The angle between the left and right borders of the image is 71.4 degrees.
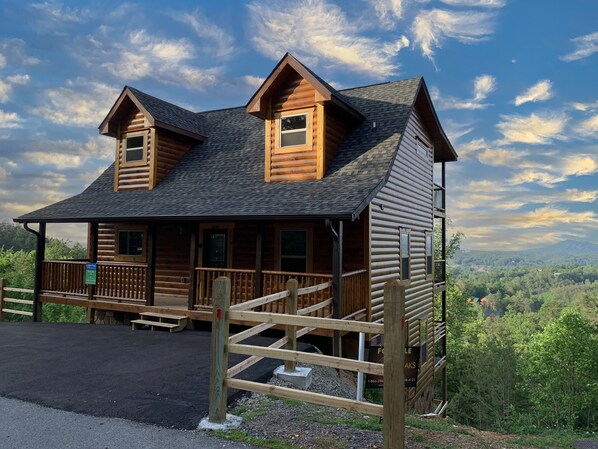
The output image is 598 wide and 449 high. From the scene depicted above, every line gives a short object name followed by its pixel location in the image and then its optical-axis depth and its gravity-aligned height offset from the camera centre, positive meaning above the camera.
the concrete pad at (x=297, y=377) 6.74 -2.10
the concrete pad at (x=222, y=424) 5.01 -2.17
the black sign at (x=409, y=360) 5.16 -1.37
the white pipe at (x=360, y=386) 6.38 -2.13
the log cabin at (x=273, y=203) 10.47 +1.21
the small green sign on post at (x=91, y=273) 12.52 -0.88
